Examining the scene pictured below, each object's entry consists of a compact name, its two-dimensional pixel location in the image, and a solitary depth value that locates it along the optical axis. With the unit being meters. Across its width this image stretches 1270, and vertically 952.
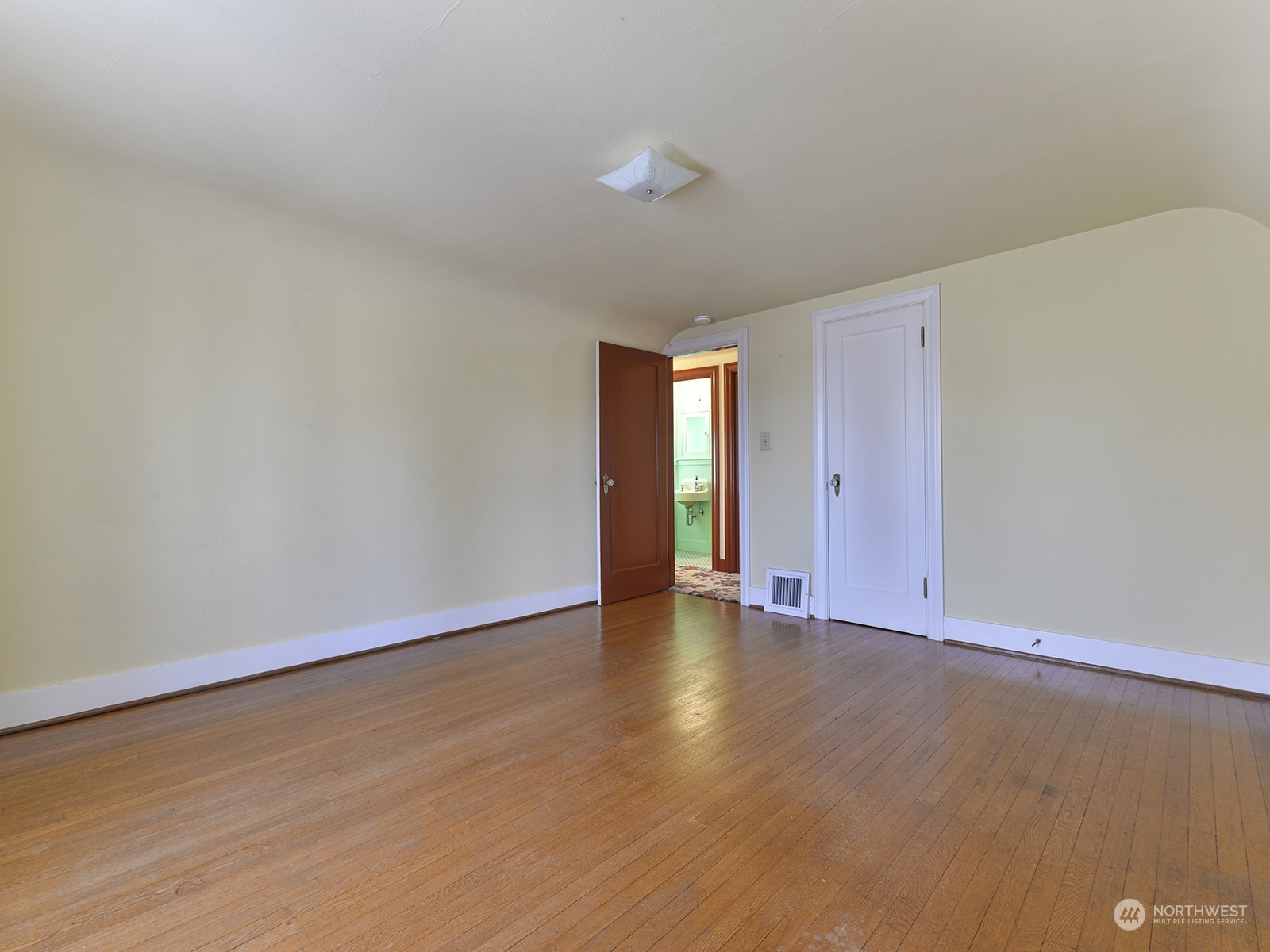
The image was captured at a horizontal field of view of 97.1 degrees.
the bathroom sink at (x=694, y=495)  7.59
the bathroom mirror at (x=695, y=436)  7.90
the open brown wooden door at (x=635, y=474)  5.05
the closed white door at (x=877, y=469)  4.00
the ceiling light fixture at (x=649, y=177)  2.46
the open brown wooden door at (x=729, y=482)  6.36
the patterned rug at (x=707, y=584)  5.41
